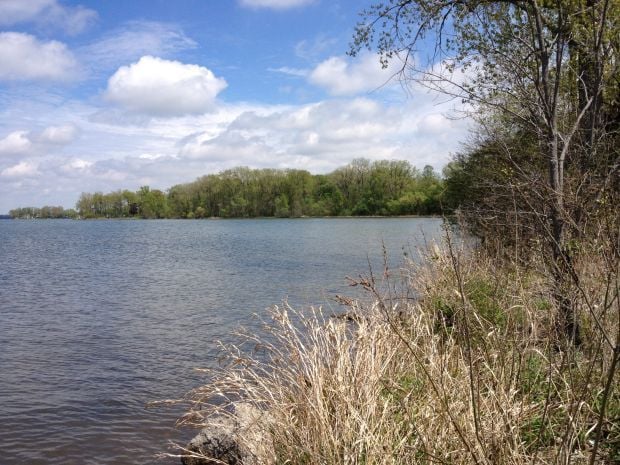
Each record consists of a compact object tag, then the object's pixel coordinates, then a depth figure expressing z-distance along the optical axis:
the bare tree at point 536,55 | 6.77
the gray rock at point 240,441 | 4.89
